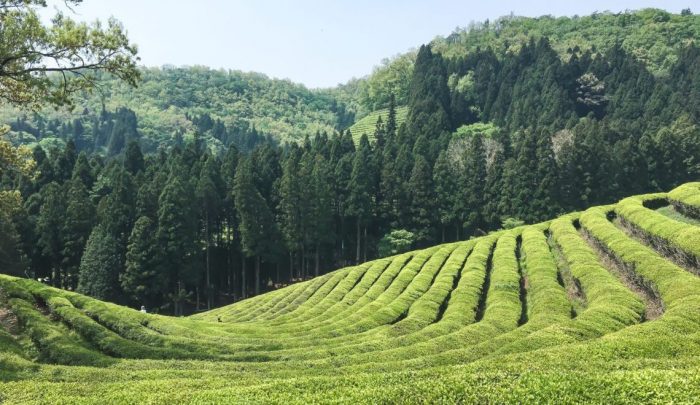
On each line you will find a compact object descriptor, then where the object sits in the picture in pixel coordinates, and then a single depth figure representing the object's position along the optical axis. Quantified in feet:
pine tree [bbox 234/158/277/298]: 203.31
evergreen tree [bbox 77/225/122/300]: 175.94
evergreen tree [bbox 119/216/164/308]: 179.01
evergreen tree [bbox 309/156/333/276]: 219.47
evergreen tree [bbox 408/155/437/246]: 233.76
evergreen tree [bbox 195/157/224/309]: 213.05
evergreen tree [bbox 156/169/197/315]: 185.26
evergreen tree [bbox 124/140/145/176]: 252.62
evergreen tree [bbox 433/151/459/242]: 237.86
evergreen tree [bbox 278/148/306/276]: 216.13
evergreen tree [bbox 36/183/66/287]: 187.83
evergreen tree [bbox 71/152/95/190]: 230.48
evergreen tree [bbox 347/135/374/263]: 235.40
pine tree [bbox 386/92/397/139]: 369.24
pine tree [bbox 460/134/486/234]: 234.99
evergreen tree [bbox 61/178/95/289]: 189.26
